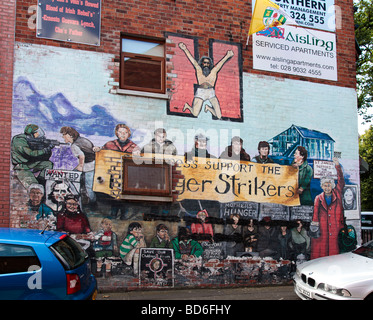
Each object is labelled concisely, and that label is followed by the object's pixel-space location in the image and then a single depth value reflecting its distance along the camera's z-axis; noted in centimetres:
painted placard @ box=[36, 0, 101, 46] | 903
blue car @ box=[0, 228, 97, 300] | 525
